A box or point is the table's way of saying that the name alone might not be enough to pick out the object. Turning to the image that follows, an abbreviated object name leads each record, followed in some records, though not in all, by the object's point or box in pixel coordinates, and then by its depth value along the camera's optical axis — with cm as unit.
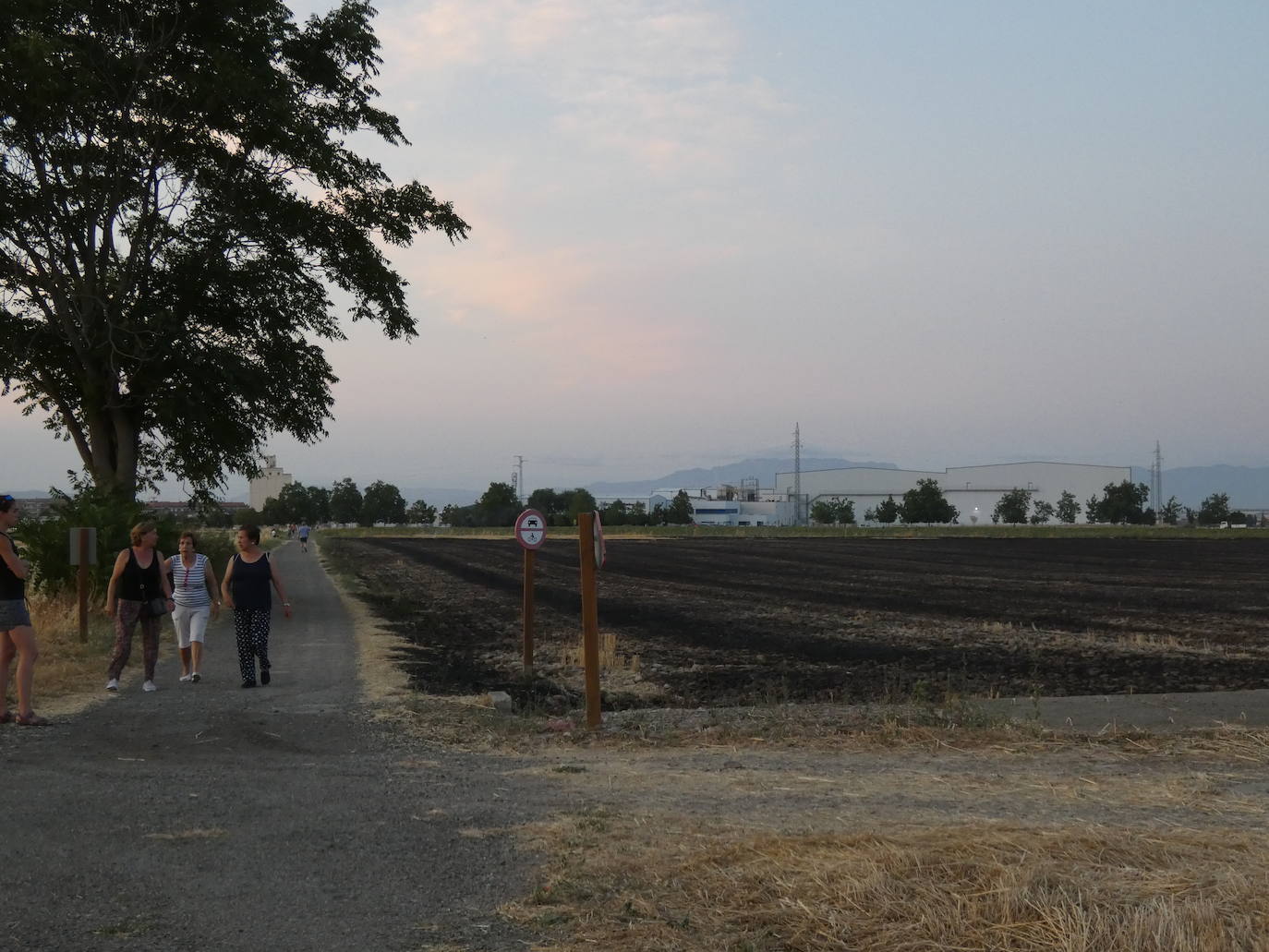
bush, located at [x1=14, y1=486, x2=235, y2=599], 2202
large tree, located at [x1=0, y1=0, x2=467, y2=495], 2322
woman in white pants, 1341
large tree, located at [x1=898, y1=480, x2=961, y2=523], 18462
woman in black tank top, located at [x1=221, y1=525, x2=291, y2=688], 1303
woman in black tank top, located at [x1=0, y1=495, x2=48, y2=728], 999
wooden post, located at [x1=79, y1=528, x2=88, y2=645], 1731
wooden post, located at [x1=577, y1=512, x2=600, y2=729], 1061
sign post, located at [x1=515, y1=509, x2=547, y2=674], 1462
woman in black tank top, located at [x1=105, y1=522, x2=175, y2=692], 1262
